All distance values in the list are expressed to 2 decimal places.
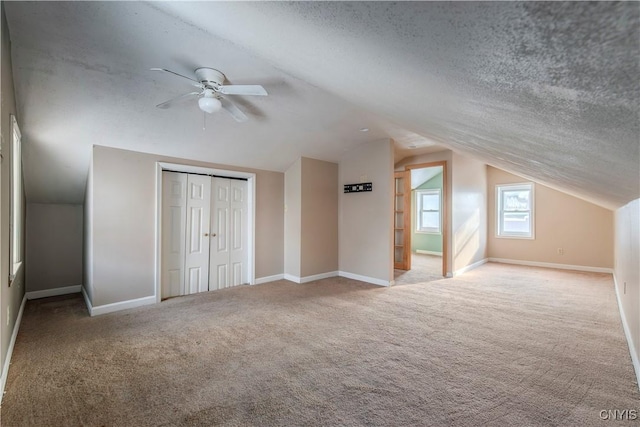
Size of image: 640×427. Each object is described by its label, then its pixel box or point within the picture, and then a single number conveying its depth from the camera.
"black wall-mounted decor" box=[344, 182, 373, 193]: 5.14
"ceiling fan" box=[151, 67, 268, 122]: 2.45
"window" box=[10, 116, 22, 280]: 2.57
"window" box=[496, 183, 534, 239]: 6.74
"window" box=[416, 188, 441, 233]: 8.53
